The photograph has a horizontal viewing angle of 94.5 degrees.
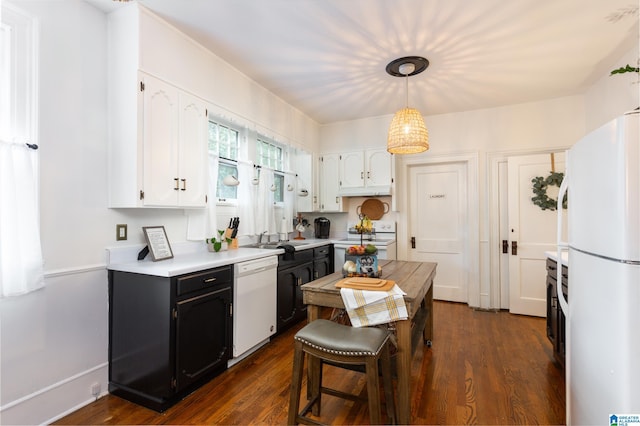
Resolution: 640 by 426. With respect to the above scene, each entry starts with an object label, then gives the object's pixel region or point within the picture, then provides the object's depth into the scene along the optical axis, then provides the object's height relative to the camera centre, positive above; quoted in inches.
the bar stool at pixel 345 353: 59.2 -28.9
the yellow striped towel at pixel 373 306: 67.7 -21.3
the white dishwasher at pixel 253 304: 98.0 -31.9
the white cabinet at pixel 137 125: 83.1 +26.4
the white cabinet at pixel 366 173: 169.9 +24.5
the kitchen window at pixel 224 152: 121.1 +26.8
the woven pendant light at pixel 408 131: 101.2 +28.7
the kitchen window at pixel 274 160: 149.2 +29.1
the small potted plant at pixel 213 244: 112.7 -11.2
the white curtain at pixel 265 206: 140.9 +4.4
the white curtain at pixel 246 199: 132.6 +7.1
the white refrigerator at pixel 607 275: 41.6 -9.7
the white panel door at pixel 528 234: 148.1 -10.5
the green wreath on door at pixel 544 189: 144.0 +12.4
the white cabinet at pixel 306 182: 178.5 +19.9
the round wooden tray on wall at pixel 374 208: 182.1 +3.8
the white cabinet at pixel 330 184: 181.9 +19.1
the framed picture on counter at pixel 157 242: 90.6 -8.7
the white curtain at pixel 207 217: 108.6 -0.8
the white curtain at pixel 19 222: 64.4 -1.5
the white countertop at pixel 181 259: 78.9 -14.1
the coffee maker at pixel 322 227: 181.0 -7.7
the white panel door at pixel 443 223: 169.5 -5.3
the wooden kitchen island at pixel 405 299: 68.6 -21.6
